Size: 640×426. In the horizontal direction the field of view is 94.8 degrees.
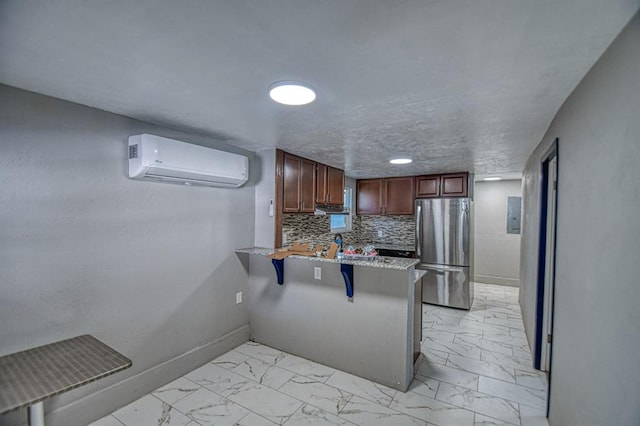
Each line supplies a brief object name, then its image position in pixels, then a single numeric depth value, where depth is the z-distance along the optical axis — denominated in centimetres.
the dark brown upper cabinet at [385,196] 514
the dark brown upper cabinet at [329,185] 402
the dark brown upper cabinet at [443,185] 464
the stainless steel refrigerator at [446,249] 452
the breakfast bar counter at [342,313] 252
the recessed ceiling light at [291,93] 161
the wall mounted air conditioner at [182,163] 220
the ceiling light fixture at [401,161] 367
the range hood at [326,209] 418
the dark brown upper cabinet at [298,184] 344
